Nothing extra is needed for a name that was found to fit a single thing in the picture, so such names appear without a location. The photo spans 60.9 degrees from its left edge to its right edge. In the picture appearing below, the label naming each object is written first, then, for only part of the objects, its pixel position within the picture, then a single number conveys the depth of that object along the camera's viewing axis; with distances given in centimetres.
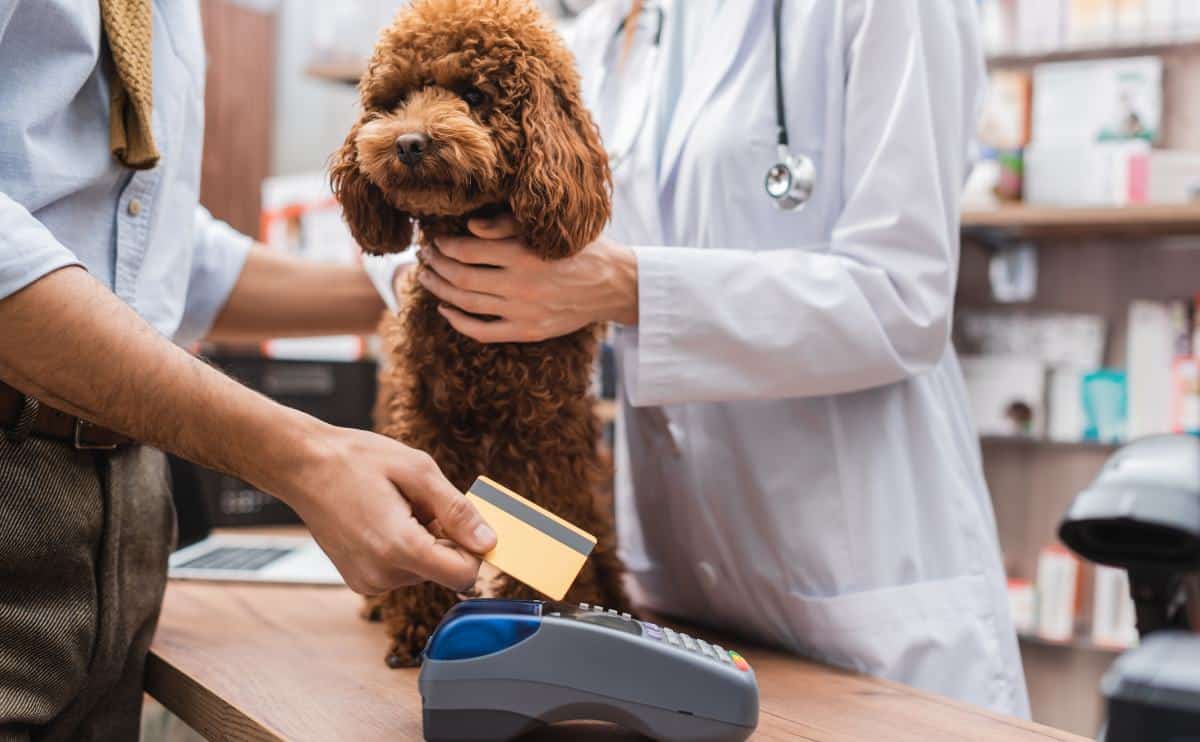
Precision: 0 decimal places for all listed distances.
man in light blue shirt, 69
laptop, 130
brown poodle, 83
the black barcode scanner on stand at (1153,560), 46
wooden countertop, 76
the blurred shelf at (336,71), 318
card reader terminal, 65
